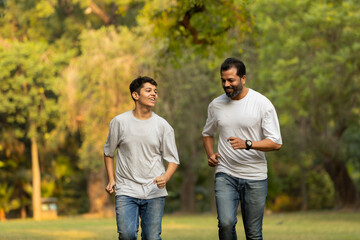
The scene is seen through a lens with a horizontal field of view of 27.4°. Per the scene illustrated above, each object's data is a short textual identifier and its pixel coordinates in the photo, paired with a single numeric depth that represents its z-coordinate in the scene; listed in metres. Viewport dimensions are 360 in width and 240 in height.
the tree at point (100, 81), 30.94
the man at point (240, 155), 7.30
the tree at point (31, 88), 34.72
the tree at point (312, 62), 23.09
